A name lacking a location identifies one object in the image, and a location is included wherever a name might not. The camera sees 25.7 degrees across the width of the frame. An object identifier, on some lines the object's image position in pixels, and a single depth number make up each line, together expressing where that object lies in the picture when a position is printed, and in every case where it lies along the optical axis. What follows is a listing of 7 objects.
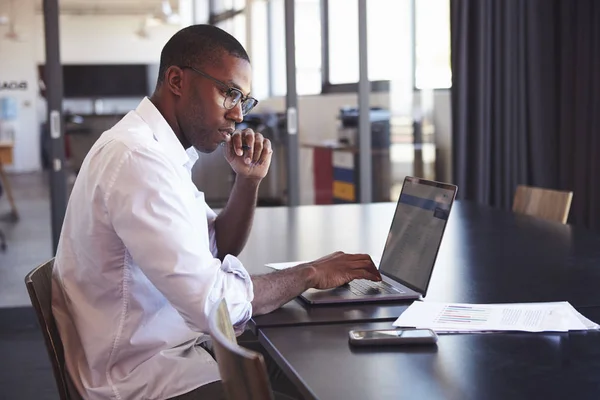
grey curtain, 6.57
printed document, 2.34
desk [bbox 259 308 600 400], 2.01
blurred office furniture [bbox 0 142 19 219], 6.63
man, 2.36
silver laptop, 2.61
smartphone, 2.25
